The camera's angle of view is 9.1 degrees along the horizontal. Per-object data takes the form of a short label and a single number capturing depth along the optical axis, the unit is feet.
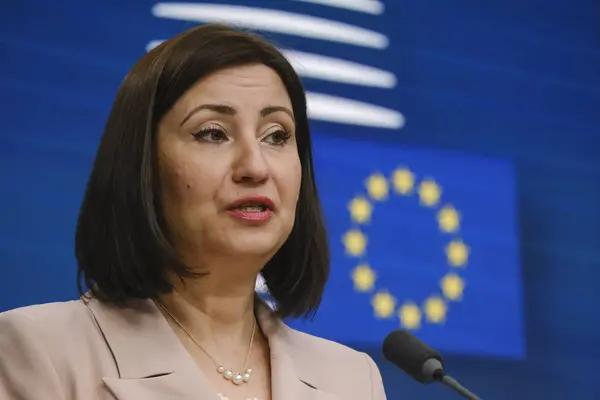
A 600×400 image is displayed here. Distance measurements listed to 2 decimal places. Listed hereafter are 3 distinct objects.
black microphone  11.20
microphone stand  11.06
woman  11.21
